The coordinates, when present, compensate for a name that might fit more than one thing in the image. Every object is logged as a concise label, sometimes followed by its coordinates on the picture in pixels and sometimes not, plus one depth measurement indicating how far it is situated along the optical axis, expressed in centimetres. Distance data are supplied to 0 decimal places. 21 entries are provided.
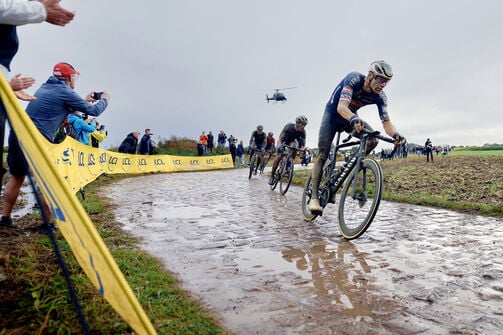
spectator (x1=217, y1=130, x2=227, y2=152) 3116
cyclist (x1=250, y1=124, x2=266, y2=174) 1477
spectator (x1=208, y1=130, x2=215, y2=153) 3045
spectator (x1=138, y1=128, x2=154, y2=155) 2156
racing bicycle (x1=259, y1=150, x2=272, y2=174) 1597
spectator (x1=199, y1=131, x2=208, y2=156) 2846
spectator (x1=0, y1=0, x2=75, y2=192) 265
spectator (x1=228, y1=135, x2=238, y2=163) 3012
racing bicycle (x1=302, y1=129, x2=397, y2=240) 455
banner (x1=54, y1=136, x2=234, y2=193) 712
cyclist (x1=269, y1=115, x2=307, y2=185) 1008
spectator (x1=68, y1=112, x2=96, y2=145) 1005
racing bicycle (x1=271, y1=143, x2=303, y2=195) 991
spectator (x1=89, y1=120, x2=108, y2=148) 1234
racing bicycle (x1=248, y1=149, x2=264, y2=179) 1502
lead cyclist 486
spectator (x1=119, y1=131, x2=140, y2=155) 1956
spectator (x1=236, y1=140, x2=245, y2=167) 3057
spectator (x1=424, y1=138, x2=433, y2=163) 2970
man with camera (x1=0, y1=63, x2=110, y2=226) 447
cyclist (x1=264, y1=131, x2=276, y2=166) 1644
